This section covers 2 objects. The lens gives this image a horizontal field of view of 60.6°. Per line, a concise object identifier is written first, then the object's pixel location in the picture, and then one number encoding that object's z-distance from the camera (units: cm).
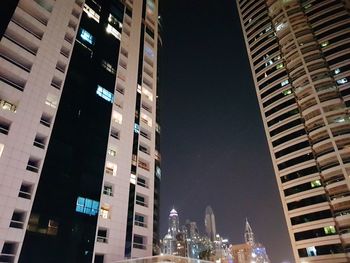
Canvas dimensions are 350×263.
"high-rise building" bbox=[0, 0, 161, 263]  2812
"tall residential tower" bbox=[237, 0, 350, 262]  5406
